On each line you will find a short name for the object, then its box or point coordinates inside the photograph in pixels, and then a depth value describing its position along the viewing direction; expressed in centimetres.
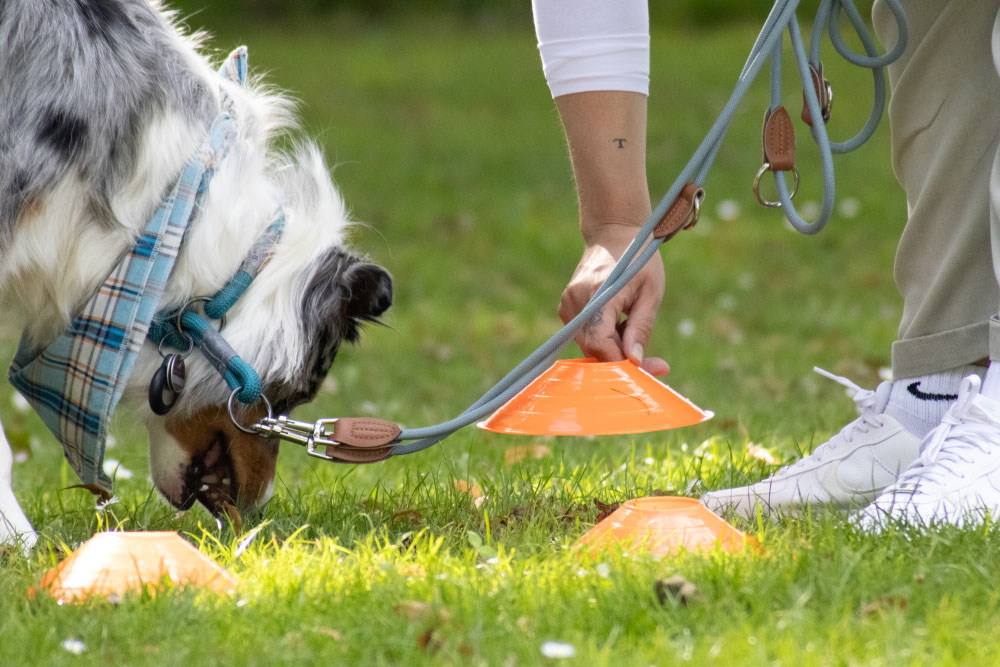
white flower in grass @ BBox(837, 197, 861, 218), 1616
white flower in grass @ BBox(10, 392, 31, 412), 994
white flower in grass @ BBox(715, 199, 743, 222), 1630
